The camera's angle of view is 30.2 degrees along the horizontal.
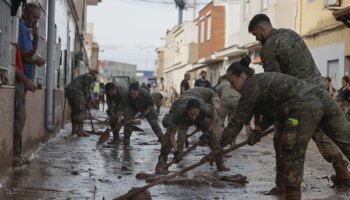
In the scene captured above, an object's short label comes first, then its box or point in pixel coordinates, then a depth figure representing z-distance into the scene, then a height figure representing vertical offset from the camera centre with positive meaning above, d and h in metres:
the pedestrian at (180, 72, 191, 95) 19.24 +0.30
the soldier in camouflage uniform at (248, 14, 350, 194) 7.10 +0.45
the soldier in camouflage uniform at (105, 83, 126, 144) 13.60 -0.24
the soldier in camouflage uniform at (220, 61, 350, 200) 6.07 -0.13
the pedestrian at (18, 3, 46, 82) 8.65 +0.70
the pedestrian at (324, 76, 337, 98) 16.39 +0.25
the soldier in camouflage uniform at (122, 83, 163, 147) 12.41 -0.31
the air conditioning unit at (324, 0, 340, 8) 18.84 +2.73
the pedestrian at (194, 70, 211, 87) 17.33 +0.30
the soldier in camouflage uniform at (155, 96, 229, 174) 8.31 -0.39
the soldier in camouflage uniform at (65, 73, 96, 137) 15.34 -0.16
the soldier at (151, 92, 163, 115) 25.69 -0.20
